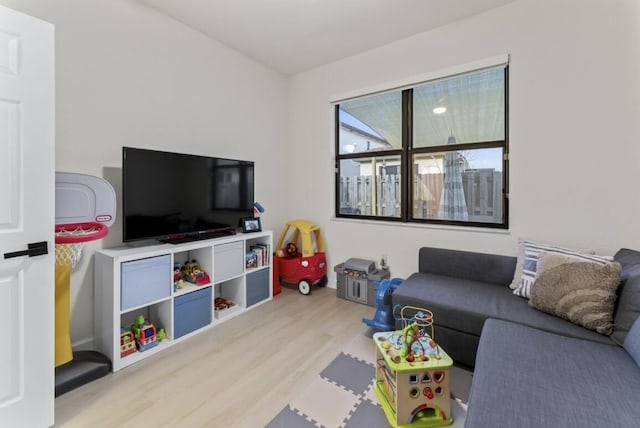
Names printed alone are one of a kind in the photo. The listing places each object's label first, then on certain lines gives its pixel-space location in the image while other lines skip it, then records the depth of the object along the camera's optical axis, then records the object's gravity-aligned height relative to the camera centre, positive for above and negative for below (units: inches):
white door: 49.8 -1.1
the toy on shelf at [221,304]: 107.9 -35.1
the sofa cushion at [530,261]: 76.1 -13.3
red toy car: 128.4 -21.2
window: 101.9 +24.6
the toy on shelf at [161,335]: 86.2 -37.1
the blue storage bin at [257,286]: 113.5 -30.1
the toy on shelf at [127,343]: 78.0 -36.2
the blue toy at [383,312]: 91.8 -32.4
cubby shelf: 75.7 -24.2
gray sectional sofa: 38.6 -25.7
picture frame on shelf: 117.2 -5.0
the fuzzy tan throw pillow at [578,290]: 61.1 -17.4
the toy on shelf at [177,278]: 92.0 -21.7
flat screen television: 82.5 +6.0
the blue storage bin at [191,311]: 88.4 -31.8
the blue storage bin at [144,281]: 76.5 -19.2
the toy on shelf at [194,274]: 97.9 -21.4
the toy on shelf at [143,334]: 80.9 -35.0
